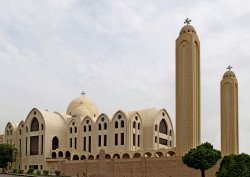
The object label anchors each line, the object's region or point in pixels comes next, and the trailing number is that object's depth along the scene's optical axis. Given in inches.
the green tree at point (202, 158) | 1668.3
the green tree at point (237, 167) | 1430.9
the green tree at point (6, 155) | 2583.7
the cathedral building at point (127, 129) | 2009.1
